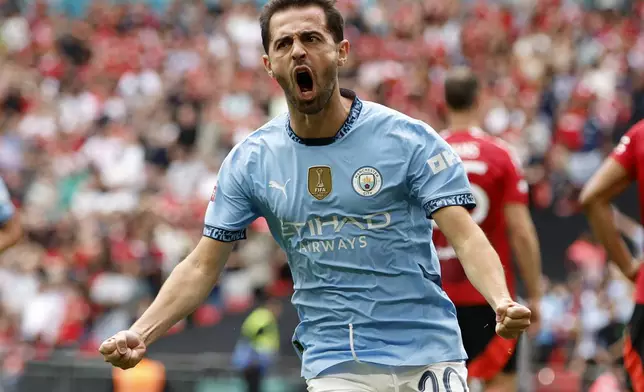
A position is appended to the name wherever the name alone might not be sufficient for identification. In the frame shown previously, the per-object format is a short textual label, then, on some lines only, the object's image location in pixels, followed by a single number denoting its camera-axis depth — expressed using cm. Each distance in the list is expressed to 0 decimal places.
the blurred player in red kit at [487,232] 816
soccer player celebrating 516
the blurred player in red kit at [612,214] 656
